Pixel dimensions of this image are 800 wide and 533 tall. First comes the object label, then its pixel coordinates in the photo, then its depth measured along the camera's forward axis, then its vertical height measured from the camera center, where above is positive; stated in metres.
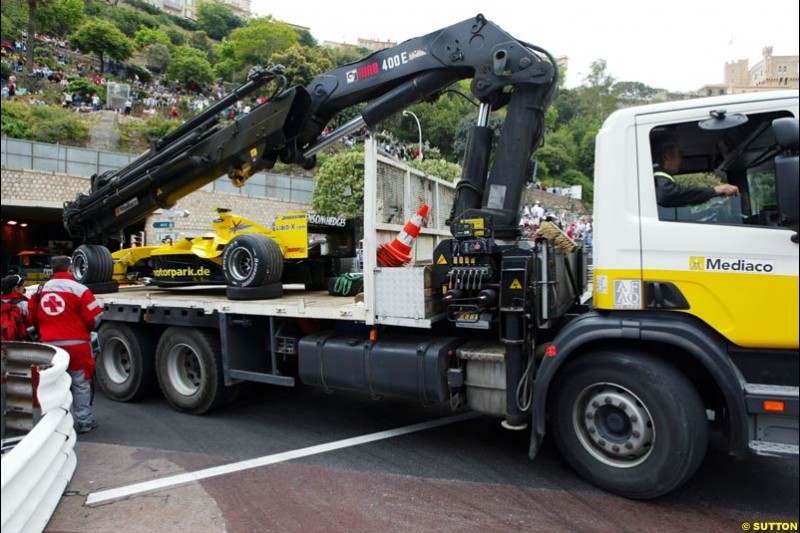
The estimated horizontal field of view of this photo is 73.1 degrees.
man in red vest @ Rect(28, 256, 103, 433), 5.19 -0.40
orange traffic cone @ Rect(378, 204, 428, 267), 4.90 +0.28
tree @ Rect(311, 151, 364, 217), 24.91 +4.74
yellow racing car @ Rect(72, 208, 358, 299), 5.74 +0.28
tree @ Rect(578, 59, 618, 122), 89.44 +31.71
